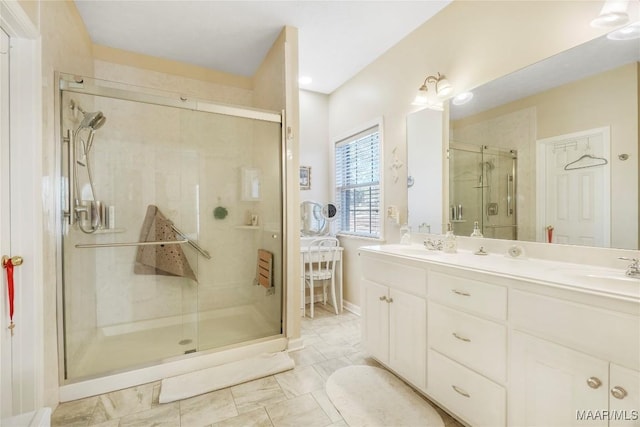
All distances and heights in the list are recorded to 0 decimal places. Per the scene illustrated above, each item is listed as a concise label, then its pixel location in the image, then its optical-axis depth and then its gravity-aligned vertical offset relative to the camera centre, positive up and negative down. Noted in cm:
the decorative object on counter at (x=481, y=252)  187 -27
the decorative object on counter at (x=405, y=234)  249 -21
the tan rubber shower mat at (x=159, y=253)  232 -34
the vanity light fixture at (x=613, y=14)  129 +92
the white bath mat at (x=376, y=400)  157 -116
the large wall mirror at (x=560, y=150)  133 +35
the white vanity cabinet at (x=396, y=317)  172 -72
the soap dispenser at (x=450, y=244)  203 -24
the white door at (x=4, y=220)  135 -3
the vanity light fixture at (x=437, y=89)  214 +97
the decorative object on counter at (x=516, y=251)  170 -25
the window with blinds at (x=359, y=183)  310 +35
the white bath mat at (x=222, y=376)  183 -116
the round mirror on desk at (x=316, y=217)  365 -6
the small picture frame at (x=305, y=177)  362 +45
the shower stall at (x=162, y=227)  194 -11
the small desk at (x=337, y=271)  318 -71
